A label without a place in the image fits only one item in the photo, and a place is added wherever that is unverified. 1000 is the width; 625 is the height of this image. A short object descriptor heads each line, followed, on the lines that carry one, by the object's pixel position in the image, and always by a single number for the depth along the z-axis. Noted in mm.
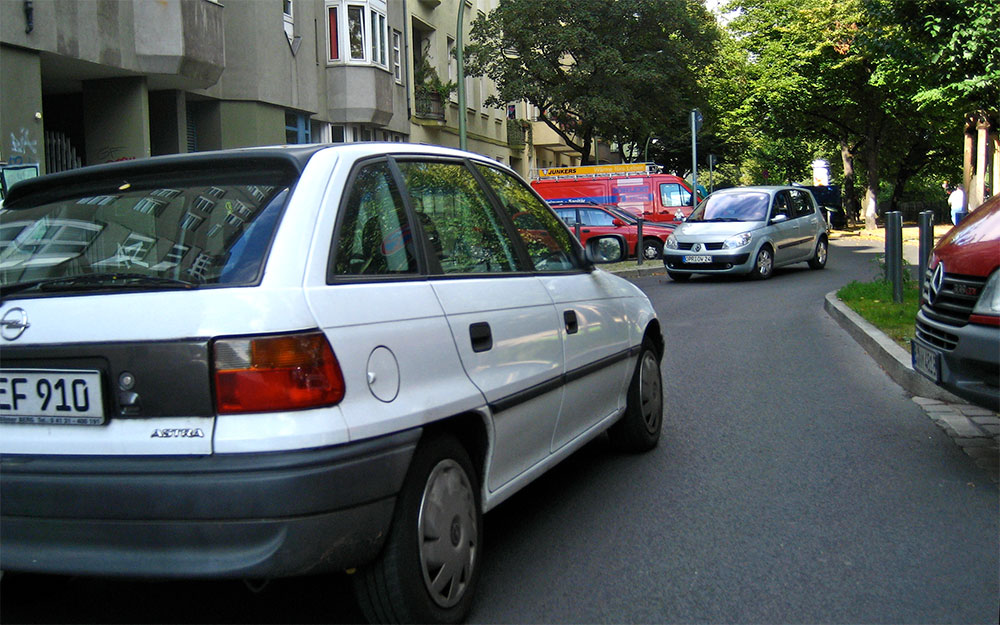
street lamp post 20500
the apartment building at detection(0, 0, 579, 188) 13898
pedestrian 30328
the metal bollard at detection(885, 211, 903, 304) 11789
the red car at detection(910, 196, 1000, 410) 4707
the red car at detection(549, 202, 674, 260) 24531
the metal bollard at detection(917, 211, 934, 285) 9703
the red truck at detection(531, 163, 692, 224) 28859
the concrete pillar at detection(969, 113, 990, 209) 28812
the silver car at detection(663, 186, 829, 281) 18000
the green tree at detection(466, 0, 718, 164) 34531
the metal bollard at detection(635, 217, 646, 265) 21589
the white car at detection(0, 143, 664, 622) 2744
